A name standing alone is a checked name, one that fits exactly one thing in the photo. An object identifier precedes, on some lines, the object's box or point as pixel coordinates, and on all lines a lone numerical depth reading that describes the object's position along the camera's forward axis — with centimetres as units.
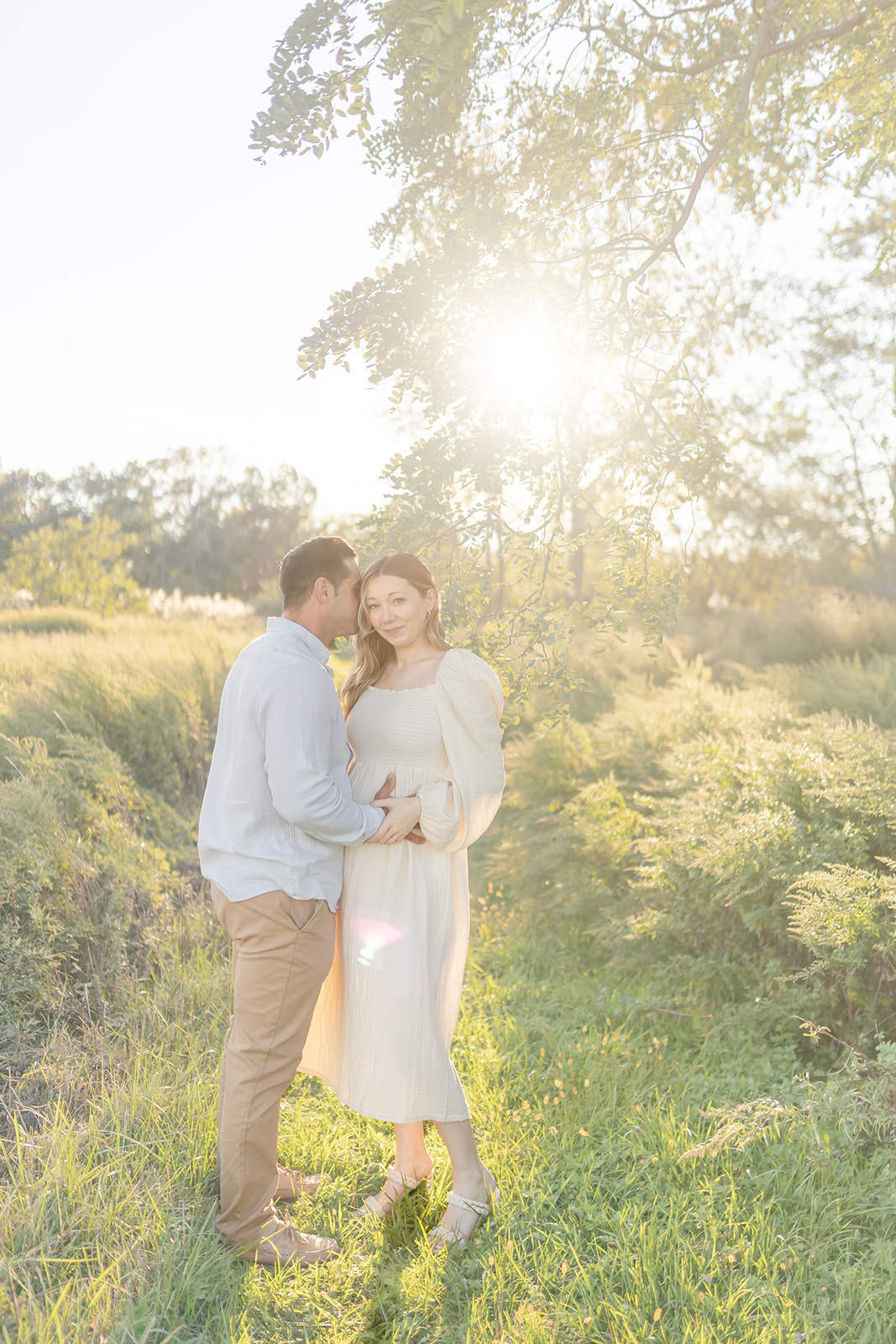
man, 276
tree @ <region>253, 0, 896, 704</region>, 360
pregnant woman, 304
